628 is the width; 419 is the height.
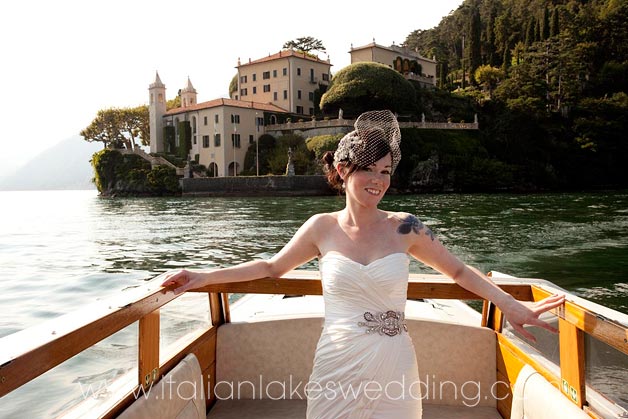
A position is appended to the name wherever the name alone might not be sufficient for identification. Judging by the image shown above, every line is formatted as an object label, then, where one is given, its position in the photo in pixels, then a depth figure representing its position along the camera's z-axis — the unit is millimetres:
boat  1812
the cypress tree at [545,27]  62812
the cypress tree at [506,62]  63381
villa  56562
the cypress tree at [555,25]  63119
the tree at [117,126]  64062
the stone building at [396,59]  63781
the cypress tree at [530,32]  65312
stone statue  47344
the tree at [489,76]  62094
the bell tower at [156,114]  62562
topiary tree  53281
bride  1979
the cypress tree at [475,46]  68188
